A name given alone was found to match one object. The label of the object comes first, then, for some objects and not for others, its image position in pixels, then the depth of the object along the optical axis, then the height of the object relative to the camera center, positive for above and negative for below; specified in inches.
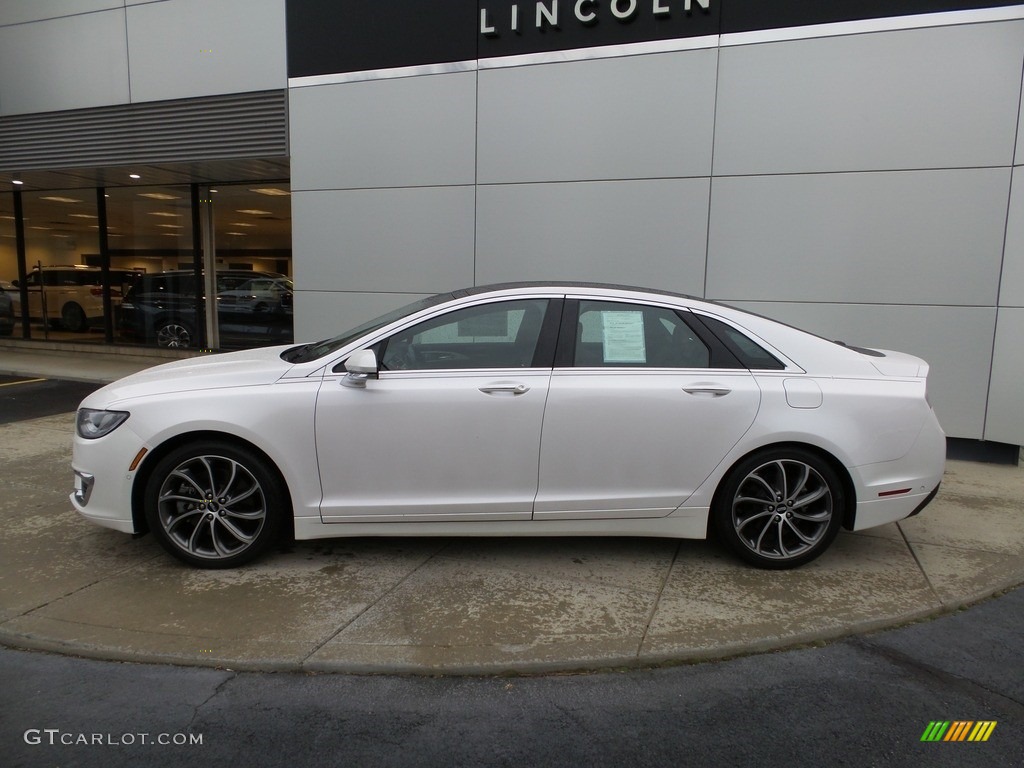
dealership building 266.7 +62.0
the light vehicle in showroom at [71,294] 551.2 -19.9
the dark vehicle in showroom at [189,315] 513.3 -31.3
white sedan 153.9 -34.3
